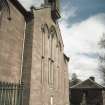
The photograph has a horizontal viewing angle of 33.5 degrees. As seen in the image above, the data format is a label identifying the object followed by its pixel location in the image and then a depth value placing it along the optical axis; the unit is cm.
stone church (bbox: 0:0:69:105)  1291
